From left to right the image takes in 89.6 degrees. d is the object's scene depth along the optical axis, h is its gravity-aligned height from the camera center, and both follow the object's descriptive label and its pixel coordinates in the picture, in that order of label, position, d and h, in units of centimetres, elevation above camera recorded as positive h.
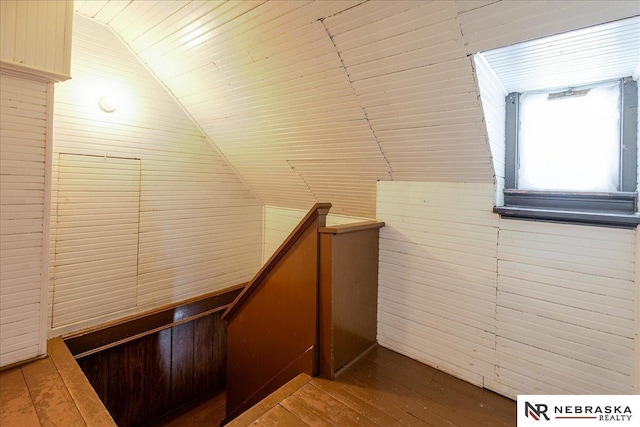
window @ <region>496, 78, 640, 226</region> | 176 +41
